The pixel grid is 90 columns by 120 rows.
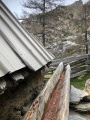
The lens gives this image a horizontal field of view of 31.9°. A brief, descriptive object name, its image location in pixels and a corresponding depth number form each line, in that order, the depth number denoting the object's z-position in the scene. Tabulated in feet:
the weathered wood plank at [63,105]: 6.04
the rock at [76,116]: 12.44
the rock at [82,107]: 13.93
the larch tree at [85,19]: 45.68
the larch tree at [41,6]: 45.55
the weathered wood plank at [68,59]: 31.37
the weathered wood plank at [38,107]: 5.36
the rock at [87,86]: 17.95
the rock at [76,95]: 14.75
